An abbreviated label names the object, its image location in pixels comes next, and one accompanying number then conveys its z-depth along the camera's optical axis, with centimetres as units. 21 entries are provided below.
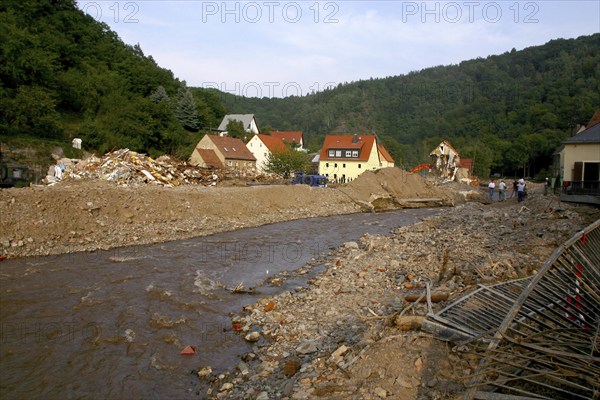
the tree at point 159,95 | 6034
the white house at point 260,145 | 6281
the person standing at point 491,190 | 3696
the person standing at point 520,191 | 3025
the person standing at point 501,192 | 3697
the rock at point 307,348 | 762
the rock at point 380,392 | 514
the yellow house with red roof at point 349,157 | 5559
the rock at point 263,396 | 616
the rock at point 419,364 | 541
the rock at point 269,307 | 1021
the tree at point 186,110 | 6488
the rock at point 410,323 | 641
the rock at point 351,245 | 1755
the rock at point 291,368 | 683
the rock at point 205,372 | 728
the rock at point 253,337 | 866
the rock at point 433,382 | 510
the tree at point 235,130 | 7075
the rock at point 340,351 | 667
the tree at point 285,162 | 4667
